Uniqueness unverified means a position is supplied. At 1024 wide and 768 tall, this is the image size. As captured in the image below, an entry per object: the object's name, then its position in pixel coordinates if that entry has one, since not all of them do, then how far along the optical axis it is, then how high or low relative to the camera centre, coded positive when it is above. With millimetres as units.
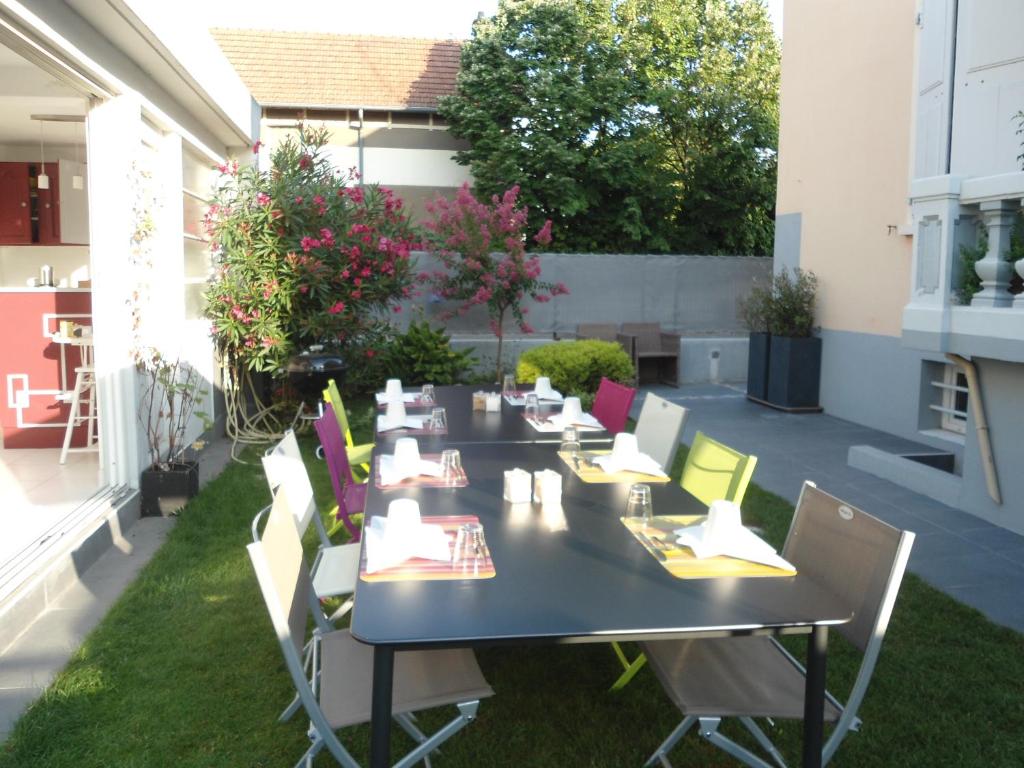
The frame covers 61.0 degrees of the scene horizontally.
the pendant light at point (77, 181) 8672 +1165
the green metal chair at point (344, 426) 5094 -745
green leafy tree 16531 +3607
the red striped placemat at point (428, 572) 2293 -718
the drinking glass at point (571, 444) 3719 -601
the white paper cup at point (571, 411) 4523 -560
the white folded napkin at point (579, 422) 4461 -616
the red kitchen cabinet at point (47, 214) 8594 +820
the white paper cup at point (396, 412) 4500 -576
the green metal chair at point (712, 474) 3236 -676
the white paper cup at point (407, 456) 3336 -598
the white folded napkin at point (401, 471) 3266 -652
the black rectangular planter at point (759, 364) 9719 -663
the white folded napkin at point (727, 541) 2451 -678
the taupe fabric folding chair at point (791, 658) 2275 -1050
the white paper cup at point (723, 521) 2486 -617
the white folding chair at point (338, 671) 2203 -1057
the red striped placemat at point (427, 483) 3225 -678
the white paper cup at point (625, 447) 3539 -583
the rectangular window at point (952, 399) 7469 -798
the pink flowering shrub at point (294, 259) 7328 +354
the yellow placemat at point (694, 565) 2350 -716
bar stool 6477 -805
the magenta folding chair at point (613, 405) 4957 -596
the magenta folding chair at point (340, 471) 4000 -835
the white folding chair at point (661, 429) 4160 -623
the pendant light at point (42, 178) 8320 +1143
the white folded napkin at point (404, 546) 2377 -688
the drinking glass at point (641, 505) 2775 -642
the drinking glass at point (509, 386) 5484 -530
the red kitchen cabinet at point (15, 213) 8492 +818
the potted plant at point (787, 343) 9305 -405
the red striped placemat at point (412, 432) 4320 -651
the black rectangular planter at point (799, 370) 9266 -693
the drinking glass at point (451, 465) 3344 -632
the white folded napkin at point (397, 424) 4398 -626
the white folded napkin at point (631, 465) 3467 -645
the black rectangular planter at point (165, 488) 5480 -1199
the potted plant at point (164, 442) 5492 -978
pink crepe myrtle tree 10367 +621
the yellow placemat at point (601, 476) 3383 -676
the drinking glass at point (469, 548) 2377 -697
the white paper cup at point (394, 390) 5047 -516
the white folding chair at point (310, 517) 3133 -859
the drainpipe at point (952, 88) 6969 +1766
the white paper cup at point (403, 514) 2467 -604
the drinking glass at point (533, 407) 4825 -596
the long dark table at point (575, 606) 1970 -735
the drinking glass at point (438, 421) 4396 -611
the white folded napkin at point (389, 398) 5037 -584
